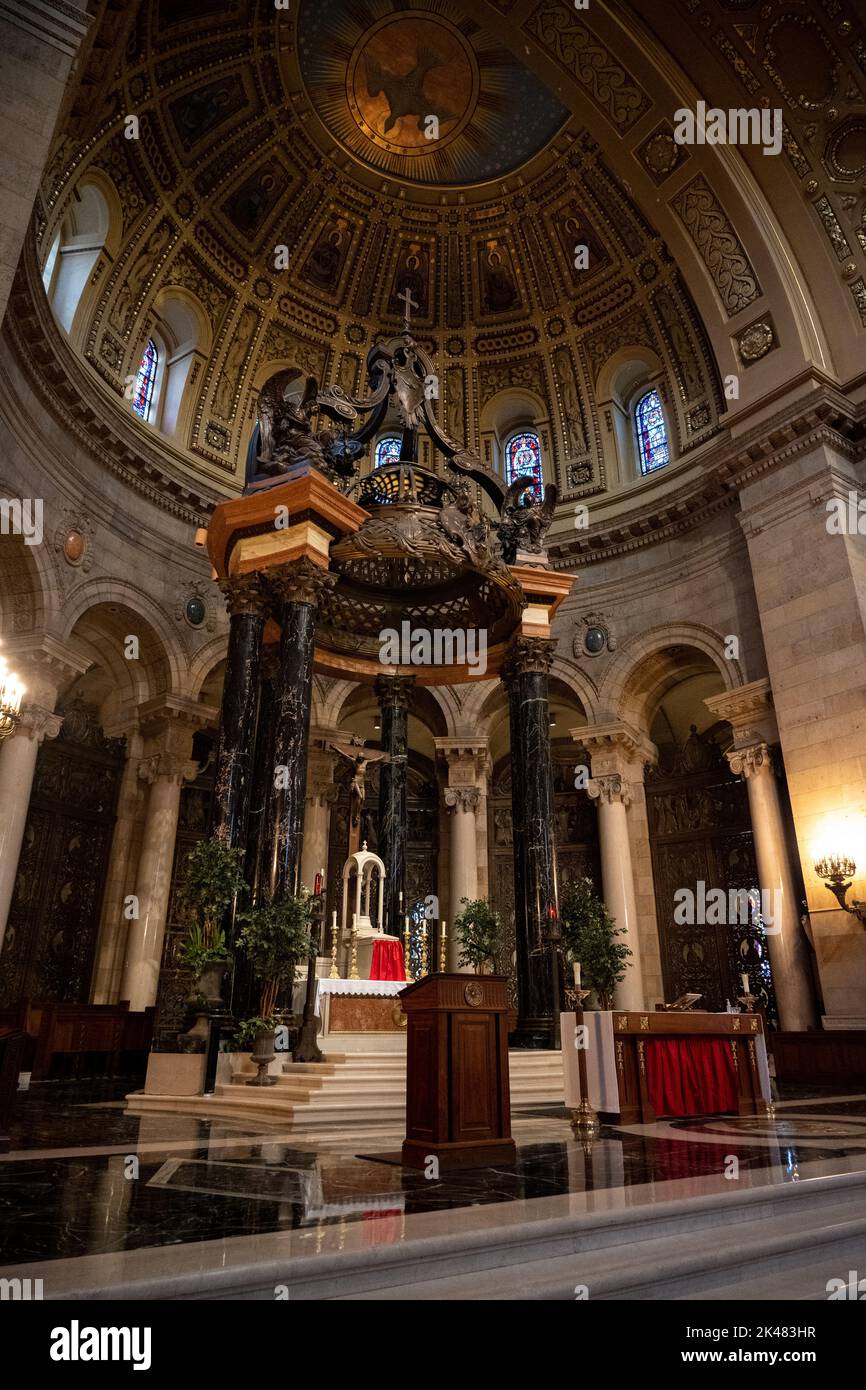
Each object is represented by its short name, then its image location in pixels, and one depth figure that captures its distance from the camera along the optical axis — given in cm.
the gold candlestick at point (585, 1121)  724
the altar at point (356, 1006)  1119
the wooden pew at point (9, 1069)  625
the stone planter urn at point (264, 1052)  972
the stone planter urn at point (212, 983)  1039
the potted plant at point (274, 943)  1011
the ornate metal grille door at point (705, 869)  1838
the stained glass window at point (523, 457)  2292
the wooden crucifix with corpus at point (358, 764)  1423
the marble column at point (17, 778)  1387
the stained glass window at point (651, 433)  2094
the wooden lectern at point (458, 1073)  570
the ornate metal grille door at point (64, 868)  1722
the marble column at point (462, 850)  1892
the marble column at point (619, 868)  1722
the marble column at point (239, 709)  1156
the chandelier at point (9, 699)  796
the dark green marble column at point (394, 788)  1439
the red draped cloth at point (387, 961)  1263
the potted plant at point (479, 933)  1209
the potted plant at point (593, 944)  1171
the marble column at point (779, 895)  1426
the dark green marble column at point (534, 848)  1214
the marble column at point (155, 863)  1656
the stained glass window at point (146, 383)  1936
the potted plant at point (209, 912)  1039
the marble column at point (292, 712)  1085
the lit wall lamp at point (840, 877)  1334
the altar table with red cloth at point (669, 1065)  808
